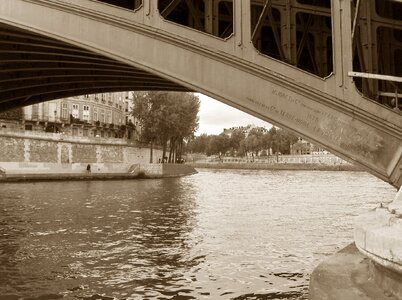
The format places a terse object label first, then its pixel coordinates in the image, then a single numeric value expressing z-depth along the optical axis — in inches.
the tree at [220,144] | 4643.2
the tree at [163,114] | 2116.8
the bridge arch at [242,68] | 261.3
